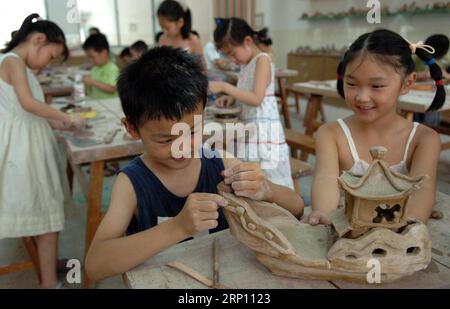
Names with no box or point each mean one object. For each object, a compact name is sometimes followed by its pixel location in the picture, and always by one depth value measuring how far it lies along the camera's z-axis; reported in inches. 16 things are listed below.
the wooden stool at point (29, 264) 76.1
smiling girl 46.9
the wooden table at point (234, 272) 31.4
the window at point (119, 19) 273.1
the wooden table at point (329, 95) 100.2
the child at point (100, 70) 143.1
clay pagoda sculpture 30.4
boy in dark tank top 34.1
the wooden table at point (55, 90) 160.2
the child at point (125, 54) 196.9
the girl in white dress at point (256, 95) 90.3
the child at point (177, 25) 121.7
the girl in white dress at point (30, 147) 74.8
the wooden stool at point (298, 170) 92.0
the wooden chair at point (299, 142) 112.8
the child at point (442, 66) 126.0
